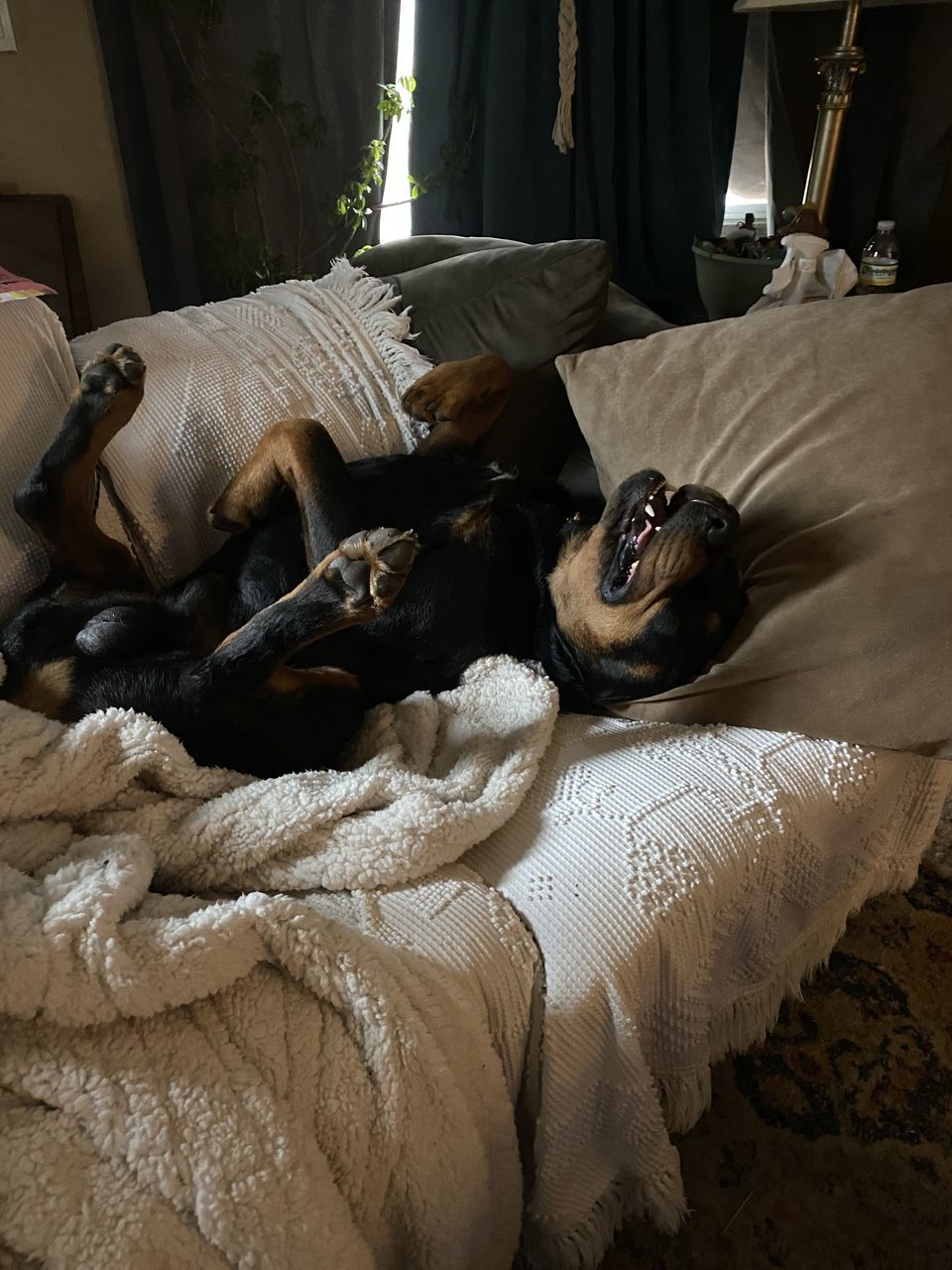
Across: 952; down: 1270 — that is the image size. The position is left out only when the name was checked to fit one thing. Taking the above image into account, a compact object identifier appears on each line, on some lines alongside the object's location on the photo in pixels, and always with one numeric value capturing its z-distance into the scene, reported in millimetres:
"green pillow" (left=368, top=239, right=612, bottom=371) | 1680
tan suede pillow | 1163
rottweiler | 1213
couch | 796
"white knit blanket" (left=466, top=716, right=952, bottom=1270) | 1036
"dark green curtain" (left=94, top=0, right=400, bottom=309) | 2508
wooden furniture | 2539
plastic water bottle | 2170
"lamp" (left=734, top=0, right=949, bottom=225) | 2199
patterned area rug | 1242
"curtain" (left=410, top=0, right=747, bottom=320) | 2725
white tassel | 2670
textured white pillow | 1492
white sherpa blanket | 780
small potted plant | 2244
